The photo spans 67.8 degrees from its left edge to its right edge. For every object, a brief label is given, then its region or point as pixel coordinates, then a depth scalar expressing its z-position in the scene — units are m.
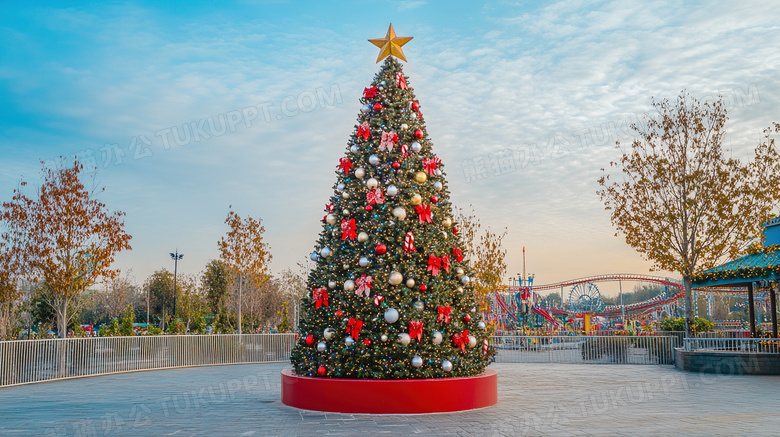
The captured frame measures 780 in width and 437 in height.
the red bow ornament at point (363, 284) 9.89
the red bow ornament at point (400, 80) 11.11
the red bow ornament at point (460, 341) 10.27
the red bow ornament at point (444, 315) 10.05
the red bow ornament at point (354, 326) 9.76
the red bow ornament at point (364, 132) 10.72
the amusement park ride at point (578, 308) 38.75
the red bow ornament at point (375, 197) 10.25
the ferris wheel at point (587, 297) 44.62
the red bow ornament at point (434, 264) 10.09
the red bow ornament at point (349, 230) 10.31
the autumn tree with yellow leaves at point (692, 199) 20.25
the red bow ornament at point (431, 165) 10.75
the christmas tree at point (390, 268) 9.82
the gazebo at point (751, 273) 18.05
